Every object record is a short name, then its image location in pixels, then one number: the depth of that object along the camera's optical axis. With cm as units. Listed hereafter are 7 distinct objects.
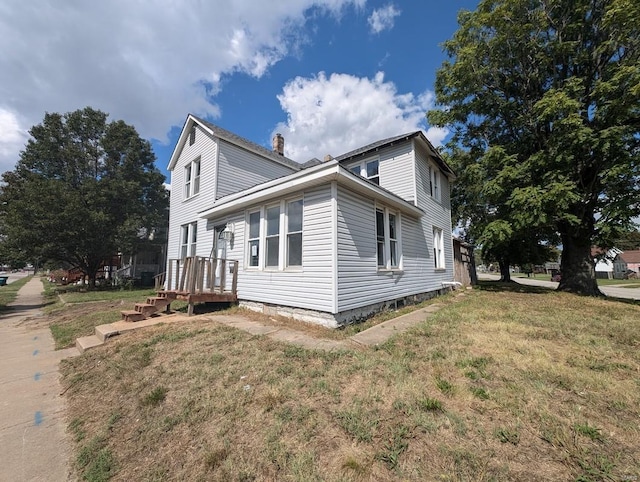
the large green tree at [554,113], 986
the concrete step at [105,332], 595
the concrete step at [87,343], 561
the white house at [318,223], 622
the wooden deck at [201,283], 754
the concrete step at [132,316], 724
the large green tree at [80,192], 1741
